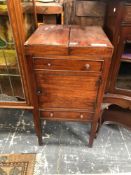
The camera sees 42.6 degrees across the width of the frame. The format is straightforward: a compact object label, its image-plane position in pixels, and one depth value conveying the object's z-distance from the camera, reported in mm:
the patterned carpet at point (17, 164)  1247
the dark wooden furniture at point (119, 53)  979
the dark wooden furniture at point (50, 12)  1264
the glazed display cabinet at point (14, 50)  981
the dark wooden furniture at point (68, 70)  937
